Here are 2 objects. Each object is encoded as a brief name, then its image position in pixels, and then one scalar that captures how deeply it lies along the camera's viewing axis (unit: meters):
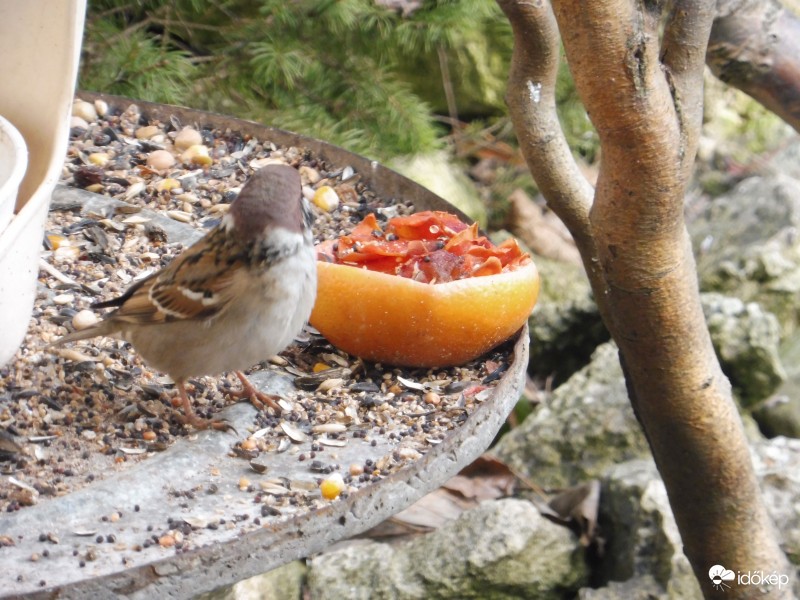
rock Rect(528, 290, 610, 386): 4.32
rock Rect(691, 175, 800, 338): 4.25
